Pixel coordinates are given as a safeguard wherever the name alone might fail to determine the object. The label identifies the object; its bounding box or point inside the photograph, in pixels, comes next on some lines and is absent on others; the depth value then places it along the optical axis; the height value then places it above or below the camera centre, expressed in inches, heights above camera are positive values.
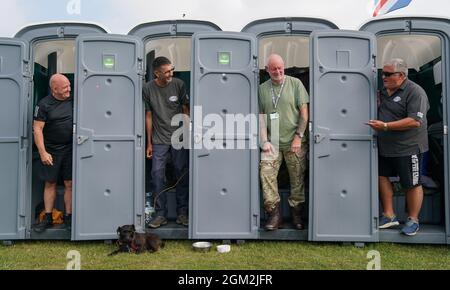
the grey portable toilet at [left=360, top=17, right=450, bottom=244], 150.6 +20.7
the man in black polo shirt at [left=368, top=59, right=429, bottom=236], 144.3 +9.6
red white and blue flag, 187.2 +71.3
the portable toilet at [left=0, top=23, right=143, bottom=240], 152.9 +6.2
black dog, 142.6 -32.2
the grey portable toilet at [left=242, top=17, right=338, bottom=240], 154.5 +48.0
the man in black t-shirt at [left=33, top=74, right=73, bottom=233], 154.0 +5.2
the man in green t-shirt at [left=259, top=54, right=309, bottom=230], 152.2 +7.8
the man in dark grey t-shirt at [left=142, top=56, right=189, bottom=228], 159.3 +10.5
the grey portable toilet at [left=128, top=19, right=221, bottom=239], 159.0 +48.5
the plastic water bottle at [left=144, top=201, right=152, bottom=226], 162.6 -24.9
